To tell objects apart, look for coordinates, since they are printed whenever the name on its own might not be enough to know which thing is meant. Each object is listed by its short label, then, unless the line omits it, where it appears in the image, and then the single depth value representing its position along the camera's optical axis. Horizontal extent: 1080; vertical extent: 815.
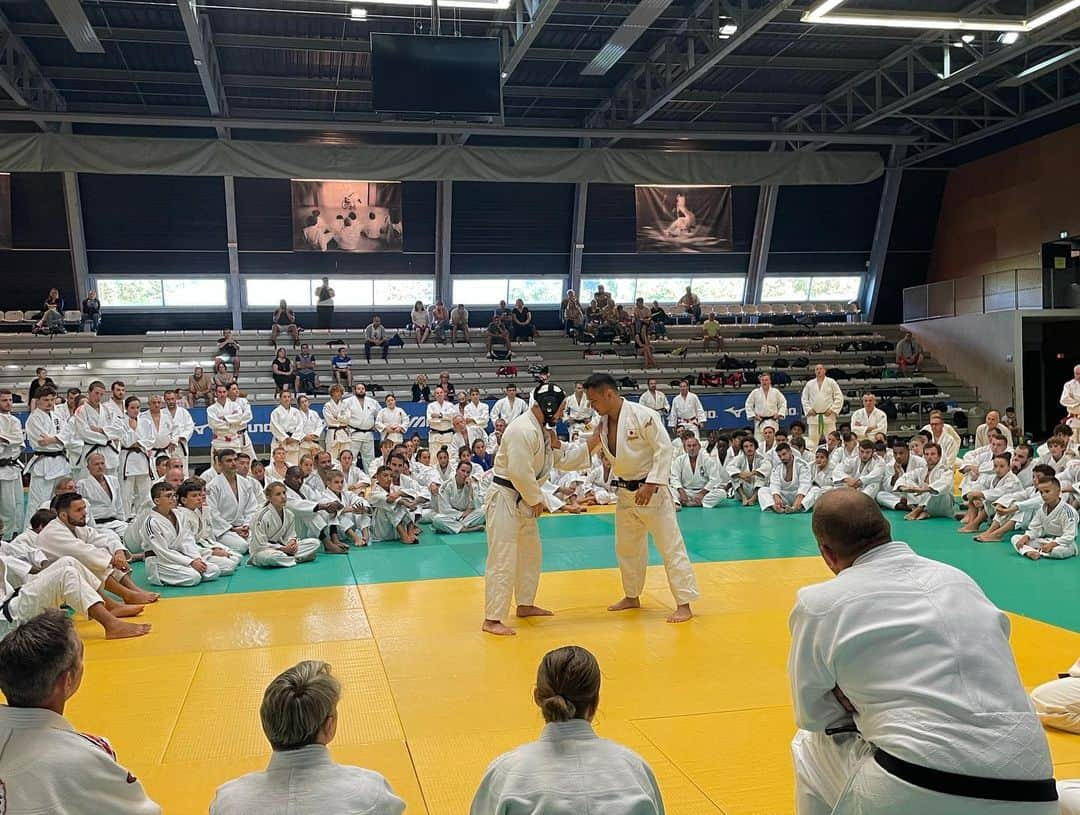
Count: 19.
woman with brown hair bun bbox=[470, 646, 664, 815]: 2.19
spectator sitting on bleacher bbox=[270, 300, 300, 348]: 19.50
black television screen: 10.44
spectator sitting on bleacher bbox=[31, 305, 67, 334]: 18.61
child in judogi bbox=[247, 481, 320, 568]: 8.38
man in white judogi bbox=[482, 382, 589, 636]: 5.92
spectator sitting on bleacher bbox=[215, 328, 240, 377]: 18.33
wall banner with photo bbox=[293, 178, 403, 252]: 20.44
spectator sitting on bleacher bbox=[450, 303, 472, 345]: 20.41
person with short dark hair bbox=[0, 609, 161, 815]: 2.23
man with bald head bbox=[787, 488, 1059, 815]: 2.10
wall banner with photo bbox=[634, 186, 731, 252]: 22.02
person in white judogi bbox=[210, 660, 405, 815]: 2.20
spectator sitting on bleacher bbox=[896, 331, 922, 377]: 20.58
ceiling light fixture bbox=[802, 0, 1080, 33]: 11.28
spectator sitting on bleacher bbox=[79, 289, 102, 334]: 19.28
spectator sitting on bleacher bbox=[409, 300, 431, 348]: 20.08
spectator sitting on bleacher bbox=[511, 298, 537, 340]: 20.56
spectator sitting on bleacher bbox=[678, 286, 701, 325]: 21.88
